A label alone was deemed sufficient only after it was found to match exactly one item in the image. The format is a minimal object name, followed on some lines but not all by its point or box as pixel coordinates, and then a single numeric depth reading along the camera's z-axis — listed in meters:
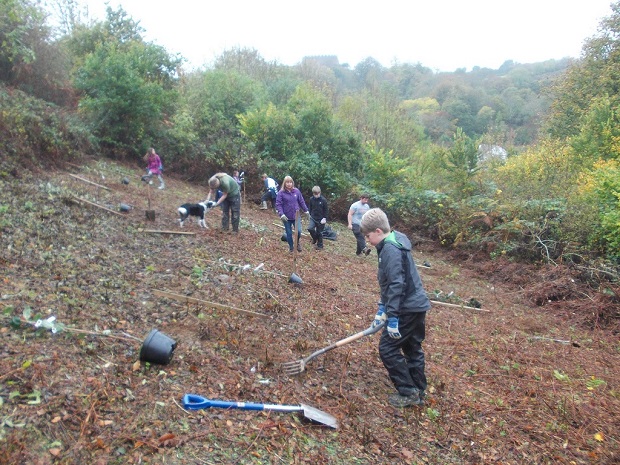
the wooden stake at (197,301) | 5.66
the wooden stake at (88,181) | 12.08
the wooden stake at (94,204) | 9.64
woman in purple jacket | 9.01
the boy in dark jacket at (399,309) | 3.99
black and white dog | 10.14
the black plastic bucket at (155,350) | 4.01
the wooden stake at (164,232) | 8.97
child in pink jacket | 15.62
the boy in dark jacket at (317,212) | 10.66
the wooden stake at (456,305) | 8.36
